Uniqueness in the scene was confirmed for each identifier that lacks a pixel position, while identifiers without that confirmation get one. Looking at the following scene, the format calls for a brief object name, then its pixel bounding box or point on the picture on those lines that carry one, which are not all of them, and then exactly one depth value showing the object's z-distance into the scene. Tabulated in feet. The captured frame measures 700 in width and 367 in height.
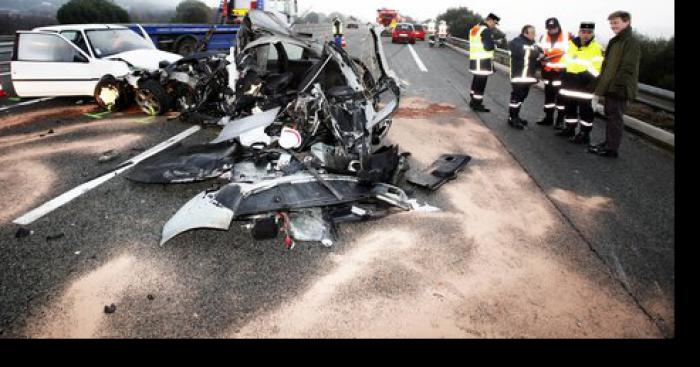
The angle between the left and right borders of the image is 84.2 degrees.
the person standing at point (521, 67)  22.39
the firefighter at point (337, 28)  32.99
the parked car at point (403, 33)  83.30
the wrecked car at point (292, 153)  12.02
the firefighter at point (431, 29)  82.56
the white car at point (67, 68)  25.45
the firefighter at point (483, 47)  24.32
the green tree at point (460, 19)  119.85
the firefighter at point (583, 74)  19.60
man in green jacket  16.78
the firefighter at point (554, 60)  22.09
